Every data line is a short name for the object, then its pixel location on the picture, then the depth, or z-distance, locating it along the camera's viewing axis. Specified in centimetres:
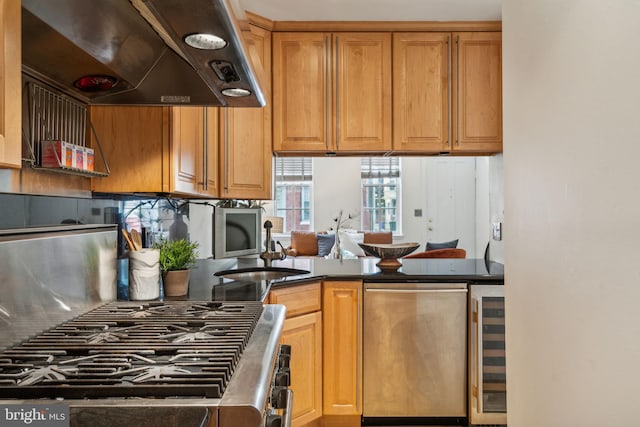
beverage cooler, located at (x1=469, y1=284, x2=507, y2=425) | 250
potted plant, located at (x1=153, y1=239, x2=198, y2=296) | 185
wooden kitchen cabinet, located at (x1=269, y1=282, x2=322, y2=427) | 231
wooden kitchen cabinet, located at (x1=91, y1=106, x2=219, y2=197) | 180
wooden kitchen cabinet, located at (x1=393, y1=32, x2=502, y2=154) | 301
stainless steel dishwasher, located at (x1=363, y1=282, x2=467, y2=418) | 255
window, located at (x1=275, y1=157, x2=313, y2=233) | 813
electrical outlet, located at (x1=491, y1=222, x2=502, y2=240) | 319
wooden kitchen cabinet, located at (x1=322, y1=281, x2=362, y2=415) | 253
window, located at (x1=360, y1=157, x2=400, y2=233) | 806
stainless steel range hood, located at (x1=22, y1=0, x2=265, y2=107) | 107
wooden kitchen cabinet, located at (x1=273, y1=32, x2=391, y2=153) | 302
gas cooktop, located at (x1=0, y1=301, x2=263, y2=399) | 85
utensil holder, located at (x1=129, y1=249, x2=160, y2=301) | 173
